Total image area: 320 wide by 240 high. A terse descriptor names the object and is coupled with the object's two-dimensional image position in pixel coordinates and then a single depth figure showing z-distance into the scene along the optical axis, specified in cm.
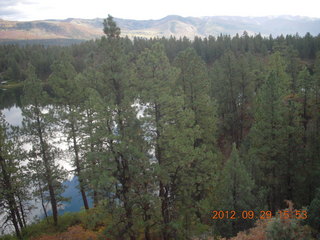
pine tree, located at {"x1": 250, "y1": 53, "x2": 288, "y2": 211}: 1914
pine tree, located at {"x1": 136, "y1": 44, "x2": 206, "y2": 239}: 1434
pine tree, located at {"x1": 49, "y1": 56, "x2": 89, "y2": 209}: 2069
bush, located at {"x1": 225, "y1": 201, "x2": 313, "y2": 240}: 1091
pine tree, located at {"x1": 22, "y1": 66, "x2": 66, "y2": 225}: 2002
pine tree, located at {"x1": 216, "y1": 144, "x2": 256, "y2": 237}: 1576
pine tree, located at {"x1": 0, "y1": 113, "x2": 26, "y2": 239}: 1856
